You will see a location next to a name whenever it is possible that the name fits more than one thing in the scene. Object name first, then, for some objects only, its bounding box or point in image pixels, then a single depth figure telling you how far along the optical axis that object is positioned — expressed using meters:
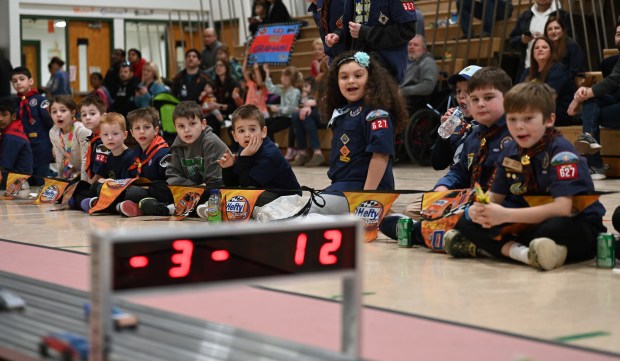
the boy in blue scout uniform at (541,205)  3.80
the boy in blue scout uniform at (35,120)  8.95
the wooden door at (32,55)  18.66
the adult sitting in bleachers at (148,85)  13.42
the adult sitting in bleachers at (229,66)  12.66
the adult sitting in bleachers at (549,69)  8.14
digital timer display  1.98
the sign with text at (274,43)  13.52
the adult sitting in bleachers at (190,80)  12.50
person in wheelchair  5.25
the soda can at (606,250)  3.76
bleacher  10.53
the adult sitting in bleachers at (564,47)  8.32
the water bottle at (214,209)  5.39
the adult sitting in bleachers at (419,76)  9.87
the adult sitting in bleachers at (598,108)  7.87
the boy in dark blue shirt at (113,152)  6.58
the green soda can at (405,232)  4.54
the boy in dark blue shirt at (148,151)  6.49
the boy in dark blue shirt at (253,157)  5.65
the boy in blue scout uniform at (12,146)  8.36
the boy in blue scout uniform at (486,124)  4.52
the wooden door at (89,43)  18.77
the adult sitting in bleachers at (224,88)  12.38
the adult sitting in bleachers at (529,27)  9.36
